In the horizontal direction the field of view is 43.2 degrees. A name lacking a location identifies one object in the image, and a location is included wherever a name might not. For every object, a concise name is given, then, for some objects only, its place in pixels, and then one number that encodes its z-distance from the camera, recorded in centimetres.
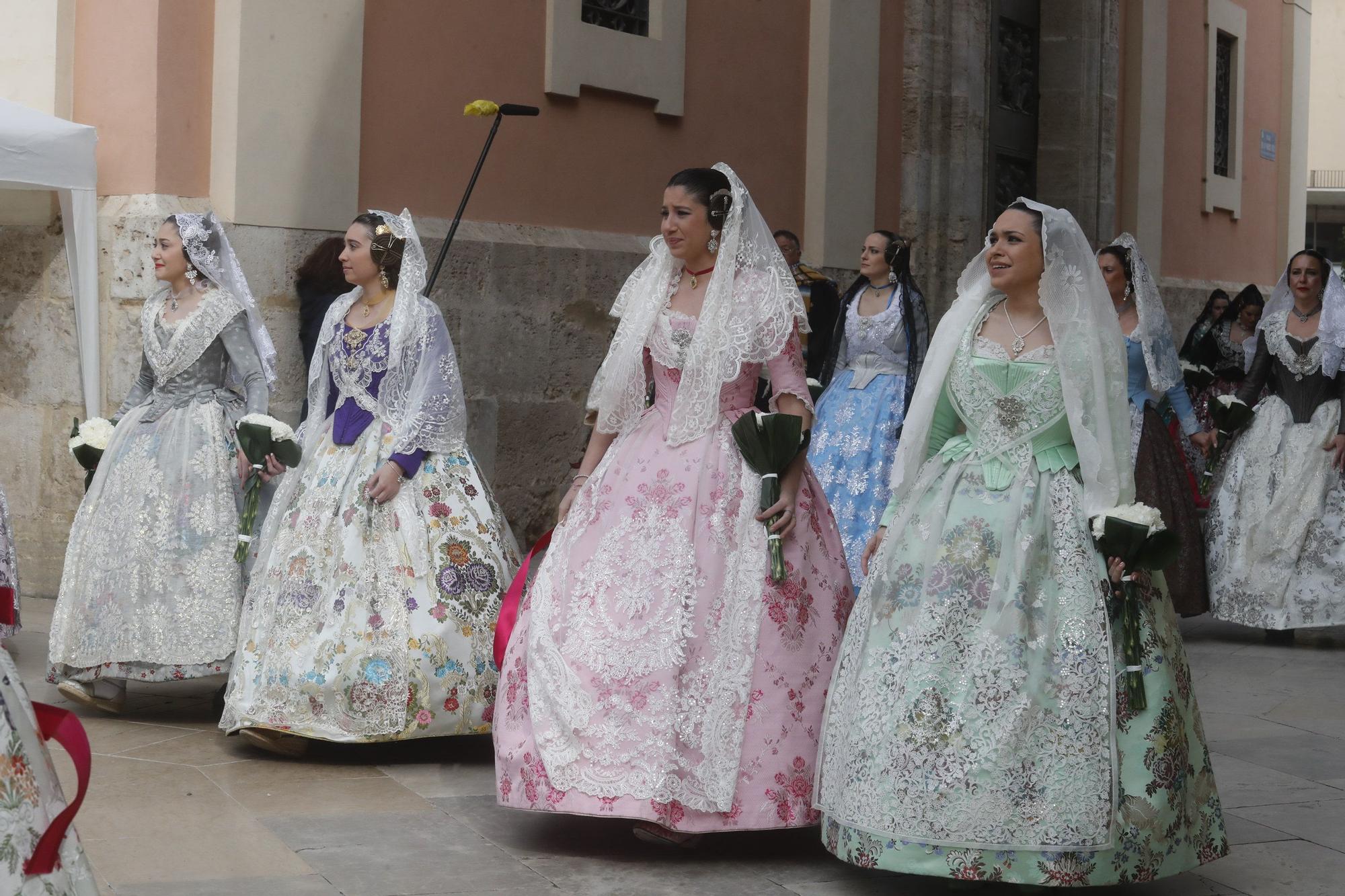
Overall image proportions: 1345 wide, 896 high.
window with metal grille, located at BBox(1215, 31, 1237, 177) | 1700
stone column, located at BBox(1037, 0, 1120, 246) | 1434
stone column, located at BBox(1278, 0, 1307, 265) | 1822
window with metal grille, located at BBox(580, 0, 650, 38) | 1016
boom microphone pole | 779
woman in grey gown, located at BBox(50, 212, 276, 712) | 606
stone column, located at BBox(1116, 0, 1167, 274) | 1522
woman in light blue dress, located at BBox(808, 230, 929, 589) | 816
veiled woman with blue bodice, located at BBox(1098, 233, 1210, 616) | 804
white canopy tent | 764
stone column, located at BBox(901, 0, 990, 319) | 1248
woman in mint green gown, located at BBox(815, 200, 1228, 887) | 405
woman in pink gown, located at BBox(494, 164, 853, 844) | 456
